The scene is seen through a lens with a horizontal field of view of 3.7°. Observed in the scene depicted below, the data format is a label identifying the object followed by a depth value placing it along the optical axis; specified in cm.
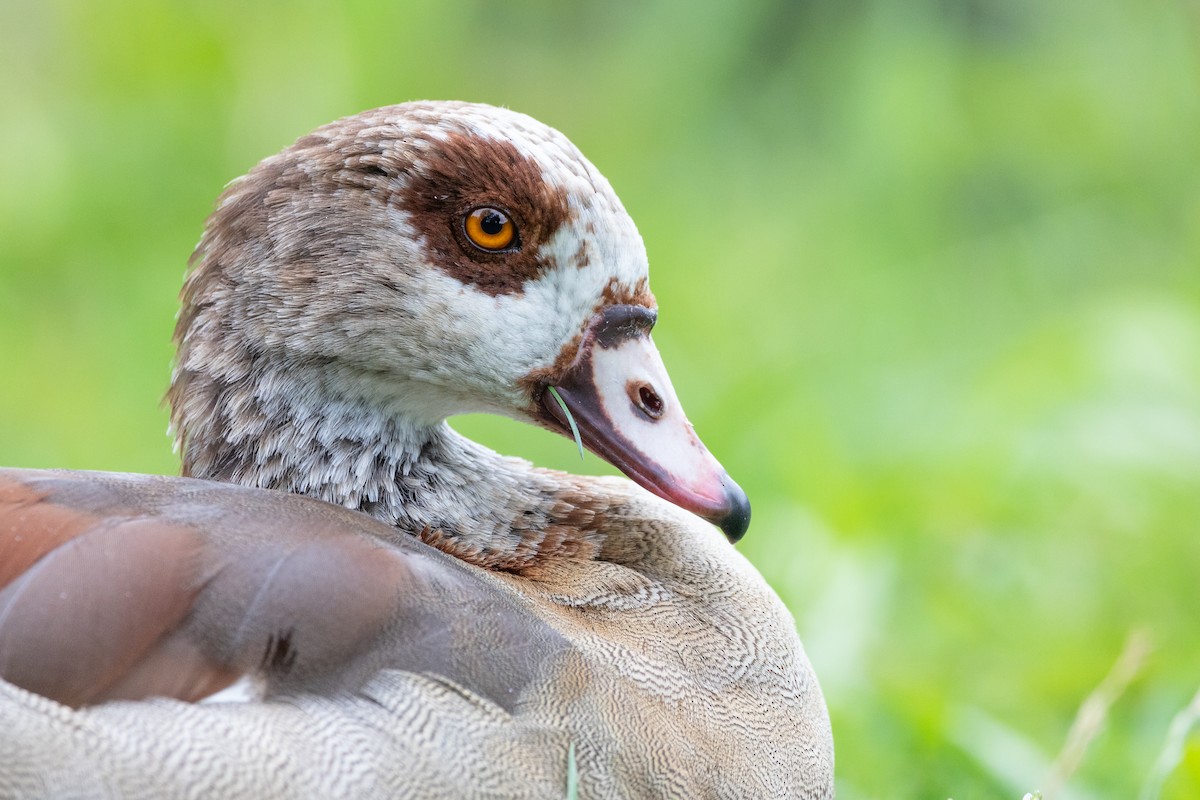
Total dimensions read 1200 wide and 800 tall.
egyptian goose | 346
